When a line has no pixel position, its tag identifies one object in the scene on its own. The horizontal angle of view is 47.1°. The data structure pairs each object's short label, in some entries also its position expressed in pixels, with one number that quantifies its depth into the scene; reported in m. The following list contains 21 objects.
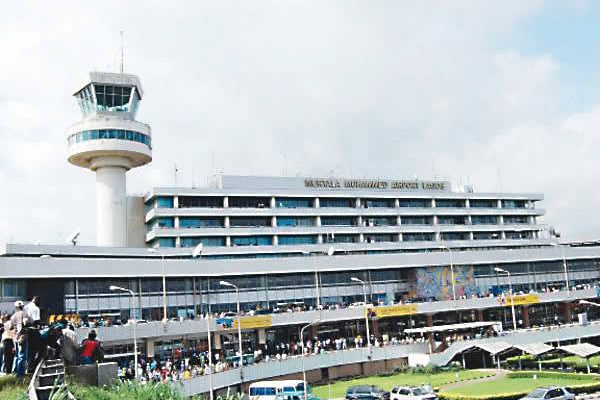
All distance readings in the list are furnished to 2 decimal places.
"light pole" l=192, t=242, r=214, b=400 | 44.36
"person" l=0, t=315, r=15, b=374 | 22.64
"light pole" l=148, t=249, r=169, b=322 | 61.83
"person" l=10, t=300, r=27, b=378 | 21.84
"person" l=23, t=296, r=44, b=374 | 21.91
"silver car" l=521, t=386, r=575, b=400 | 38.47
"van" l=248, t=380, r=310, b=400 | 44.44
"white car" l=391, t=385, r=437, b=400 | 42.94
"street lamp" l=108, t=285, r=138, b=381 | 44.67
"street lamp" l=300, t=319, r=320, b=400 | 43.53
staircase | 18.61
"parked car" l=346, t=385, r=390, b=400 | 45.62
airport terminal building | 63.50
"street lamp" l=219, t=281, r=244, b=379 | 69.70
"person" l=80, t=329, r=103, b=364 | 23.75
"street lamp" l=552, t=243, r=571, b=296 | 91.09
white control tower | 70.62
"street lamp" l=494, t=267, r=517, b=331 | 78.44
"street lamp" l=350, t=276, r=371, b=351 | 77.12
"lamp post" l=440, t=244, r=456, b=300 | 83.06
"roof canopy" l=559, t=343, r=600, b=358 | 54.34
